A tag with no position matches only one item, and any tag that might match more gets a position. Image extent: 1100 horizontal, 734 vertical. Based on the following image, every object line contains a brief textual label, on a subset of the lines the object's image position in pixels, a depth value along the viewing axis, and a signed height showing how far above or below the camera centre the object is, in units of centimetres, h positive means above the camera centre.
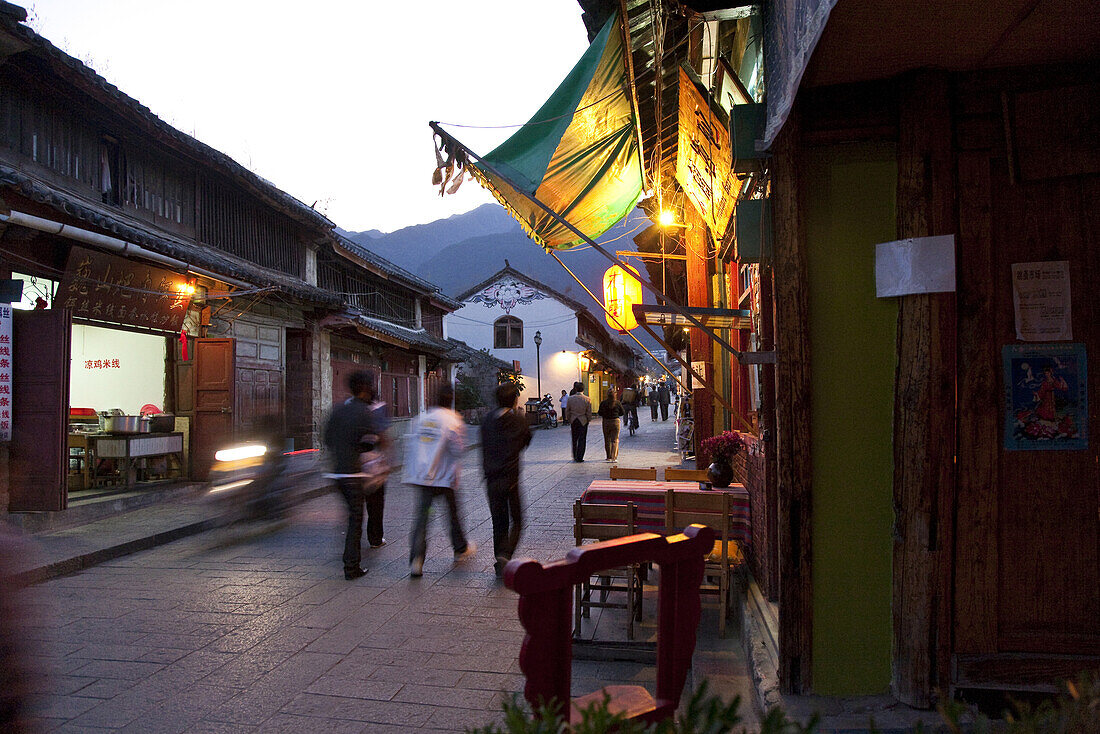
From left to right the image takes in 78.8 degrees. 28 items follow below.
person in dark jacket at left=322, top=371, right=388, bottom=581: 647 -43
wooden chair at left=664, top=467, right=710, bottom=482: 658 -79
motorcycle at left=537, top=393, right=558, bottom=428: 3131 -82
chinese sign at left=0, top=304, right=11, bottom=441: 800 +37
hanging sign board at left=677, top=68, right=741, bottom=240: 532 +217
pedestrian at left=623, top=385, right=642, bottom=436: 2295 -39
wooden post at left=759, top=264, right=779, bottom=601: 429 -21
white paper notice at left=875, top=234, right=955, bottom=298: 322 +62
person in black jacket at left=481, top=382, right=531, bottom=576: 640 -64
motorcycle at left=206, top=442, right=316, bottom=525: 724 -90
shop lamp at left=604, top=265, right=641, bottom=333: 932 +139
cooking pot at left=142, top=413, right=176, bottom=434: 1123 -37
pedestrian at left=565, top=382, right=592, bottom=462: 1555 -44
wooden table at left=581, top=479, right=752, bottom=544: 550 -88
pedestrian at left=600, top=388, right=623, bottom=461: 1559 -49
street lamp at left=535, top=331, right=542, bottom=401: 3454 +161
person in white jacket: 641 -62
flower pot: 561 -66
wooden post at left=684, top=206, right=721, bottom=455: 949 +147
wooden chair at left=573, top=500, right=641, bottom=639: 482 -102
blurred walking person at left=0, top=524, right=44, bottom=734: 218 -82
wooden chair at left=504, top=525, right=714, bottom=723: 188 -65
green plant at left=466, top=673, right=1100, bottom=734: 154 -77
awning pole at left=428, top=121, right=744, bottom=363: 500 +147
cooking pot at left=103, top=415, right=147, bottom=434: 1076 -36
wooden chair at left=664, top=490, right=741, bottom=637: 493 -90
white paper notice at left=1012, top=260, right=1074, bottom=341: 321 +43
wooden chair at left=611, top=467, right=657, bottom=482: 659 -76
